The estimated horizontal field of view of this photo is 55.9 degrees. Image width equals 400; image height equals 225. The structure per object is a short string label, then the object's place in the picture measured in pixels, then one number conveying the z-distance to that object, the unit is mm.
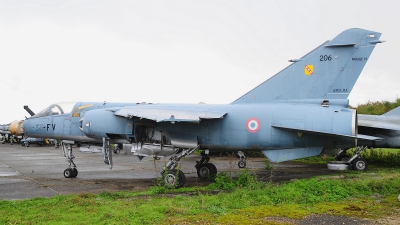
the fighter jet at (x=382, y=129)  17109
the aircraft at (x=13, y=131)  16405
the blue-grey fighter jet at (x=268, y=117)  11883
